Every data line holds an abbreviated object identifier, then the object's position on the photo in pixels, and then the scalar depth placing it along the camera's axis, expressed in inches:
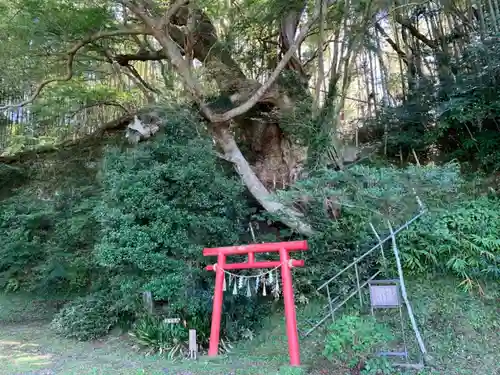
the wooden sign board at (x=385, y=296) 170.7
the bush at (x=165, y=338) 207.9
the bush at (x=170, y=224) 210.2
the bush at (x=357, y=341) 148.0
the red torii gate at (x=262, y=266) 172.6
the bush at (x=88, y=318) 253.4
